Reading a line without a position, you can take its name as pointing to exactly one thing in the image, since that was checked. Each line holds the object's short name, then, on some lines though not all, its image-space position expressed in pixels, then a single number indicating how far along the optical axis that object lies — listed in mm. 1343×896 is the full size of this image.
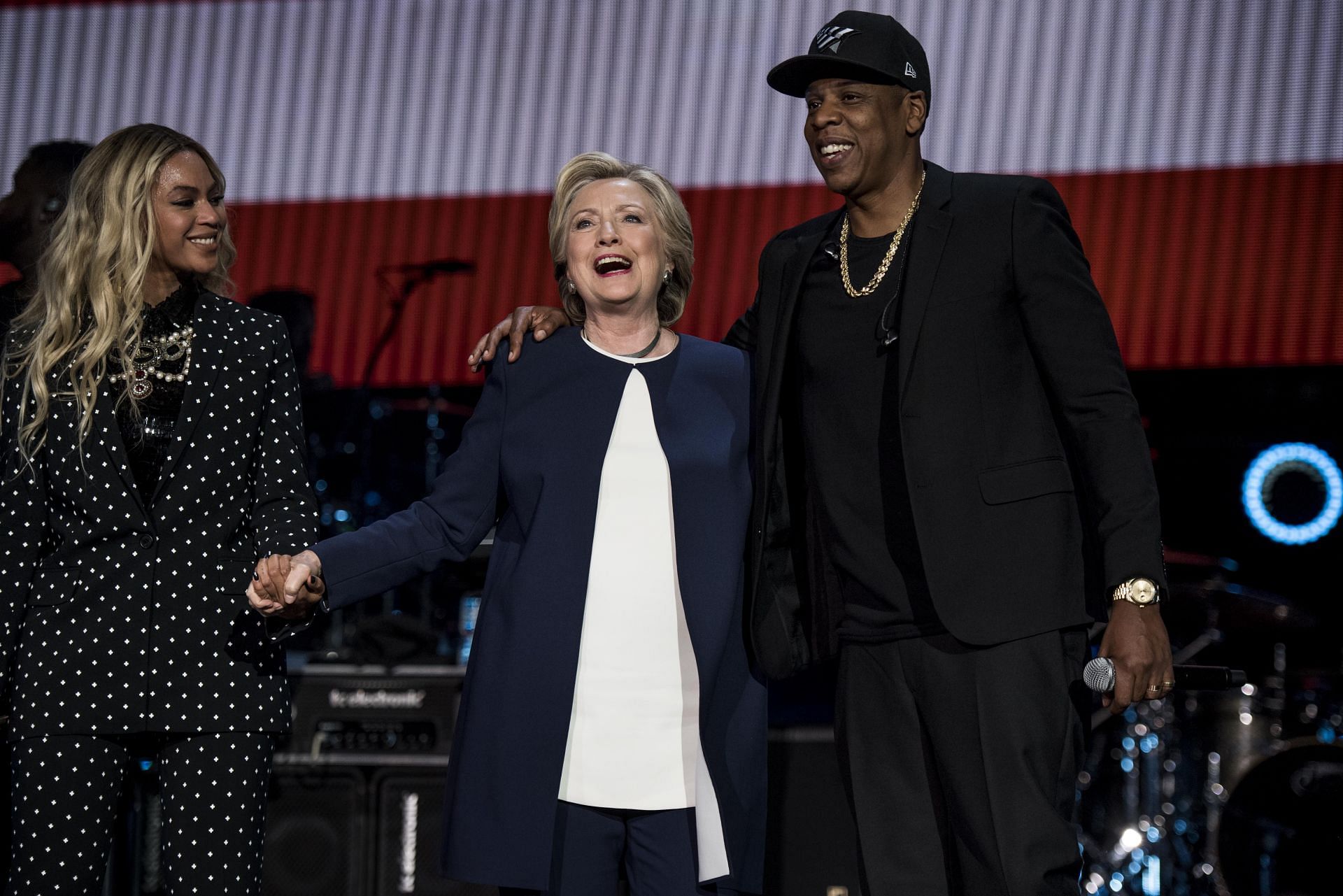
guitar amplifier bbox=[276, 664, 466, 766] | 7914
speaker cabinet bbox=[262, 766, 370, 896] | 7684
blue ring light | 10734
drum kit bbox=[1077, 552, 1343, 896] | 9250
